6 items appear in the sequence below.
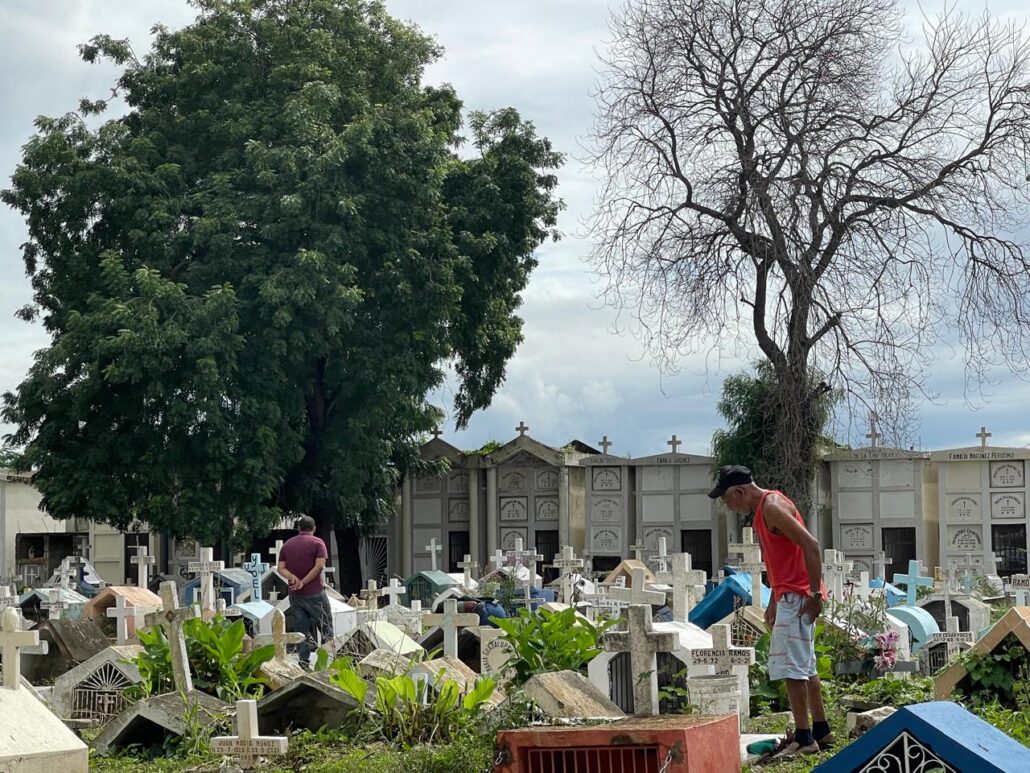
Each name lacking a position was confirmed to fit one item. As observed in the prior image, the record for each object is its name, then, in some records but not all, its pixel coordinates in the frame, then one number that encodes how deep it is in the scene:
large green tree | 23.81
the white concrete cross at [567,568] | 18.27
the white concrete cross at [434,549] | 24.94
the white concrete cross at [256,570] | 19.73
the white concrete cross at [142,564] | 19.00
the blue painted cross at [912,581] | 19.77
